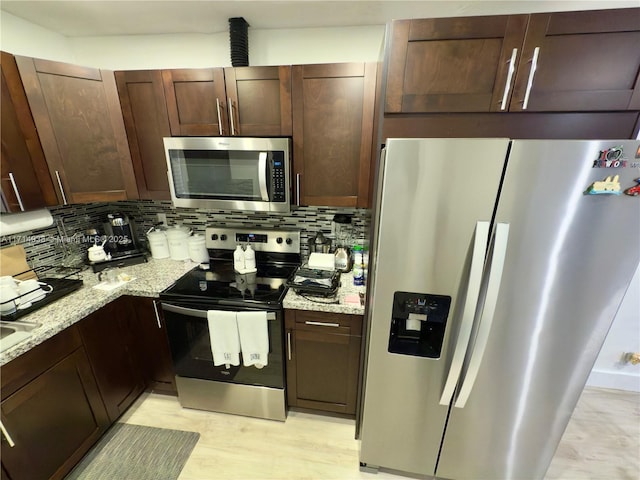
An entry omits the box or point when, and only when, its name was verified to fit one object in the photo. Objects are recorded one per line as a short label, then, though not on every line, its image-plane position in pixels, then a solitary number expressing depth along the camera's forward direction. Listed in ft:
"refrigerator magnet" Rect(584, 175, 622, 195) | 2.89
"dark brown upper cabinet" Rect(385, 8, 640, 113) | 3.35
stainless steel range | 4.83
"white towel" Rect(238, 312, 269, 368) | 4.75
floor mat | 4.70
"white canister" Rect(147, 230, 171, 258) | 6.45
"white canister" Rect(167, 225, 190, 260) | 6.40
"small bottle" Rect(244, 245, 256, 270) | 5.91
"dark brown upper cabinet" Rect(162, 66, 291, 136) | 4.78
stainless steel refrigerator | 3.00
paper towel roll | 4.40
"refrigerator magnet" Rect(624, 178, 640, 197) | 2.90
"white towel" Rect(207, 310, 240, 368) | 4.78
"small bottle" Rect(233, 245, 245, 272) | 5.89
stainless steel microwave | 4.83
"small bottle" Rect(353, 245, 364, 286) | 5.32
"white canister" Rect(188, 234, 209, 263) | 6.30
